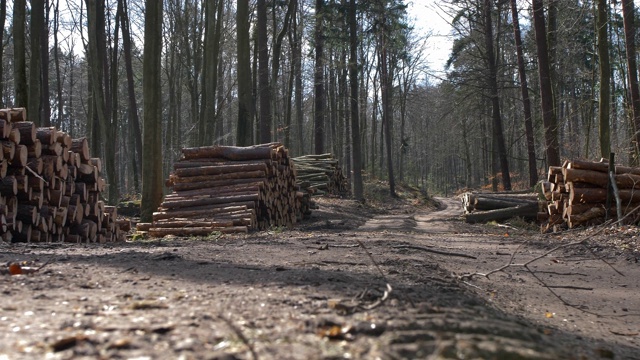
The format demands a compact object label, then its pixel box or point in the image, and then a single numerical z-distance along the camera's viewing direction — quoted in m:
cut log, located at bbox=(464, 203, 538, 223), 14.17
